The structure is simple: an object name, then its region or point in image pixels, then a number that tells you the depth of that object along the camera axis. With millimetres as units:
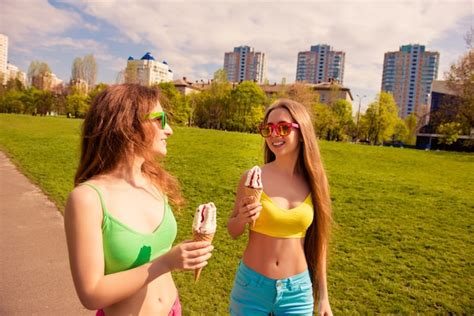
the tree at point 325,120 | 53438
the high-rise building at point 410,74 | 157500
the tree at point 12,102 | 73250
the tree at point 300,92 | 54403
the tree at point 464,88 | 31641
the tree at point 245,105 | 57191
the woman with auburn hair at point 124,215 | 1633
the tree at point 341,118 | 56750
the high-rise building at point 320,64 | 176375
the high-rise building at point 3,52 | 169000
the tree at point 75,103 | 67662
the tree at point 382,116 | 50469
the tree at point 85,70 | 76500
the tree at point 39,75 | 83562
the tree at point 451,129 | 34750
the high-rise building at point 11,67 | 178000
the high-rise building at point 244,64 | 177750
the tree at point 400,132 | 65706
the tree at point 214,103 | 62031
